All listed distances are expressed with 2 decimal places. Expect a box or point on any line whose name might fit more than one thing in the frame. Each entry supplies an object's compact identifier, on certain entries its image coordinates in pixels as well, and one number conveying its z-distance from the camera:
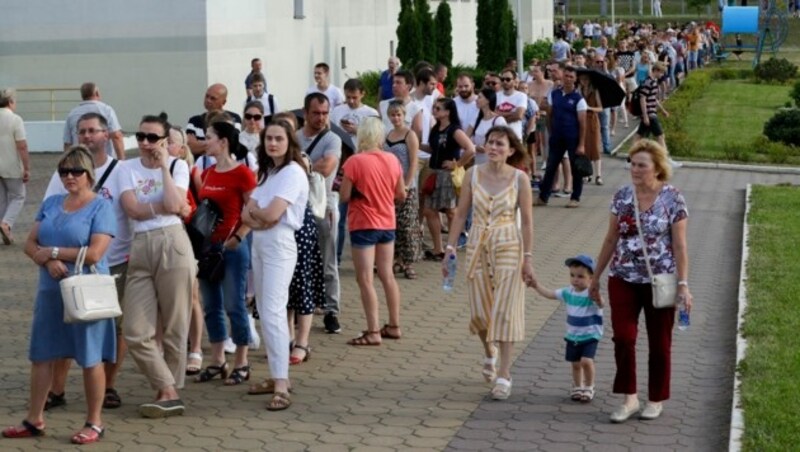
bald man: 11.88
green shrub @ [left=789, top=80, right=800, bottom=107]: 35.34
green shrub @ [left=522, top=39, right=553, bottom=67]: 49.00
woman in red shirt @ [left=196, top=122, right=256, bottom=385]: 9.89
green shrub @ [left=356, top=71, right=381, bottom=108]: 35.25
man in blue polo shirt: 19.11
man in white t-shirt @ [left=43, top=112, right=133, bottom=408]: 9.26
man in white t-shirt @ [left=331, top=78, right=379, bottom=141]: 14.58
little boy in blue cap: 9.48
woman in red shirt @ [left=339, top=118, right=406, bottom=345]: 11.25
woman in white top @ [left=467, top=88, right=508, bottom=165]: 16.05
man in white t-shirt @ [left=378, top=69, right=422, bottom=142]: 15.16
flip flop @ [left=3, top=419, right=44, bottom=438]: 8.70
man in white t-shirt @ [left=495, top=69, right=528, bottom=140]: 18.20
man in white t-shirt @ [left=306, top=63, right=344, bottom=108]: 18.55
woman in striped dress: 9.67
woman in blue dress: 8.54
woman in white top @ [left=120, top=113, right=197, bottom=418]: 9.12
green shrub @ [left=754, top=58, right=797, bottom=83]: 52.53
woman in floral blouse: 8.95
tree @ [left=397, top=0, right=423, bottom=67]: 41.03
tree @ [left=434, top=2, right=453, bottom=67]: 43.50
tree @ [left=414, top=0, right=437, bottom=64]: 42.06
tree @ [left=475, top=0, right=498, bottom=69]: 48.56
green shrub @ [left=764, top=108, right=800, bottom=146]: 28.42
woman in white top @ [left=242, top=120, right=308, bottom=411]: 9.39
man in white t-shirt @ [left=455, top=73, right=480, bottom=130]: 16.73
